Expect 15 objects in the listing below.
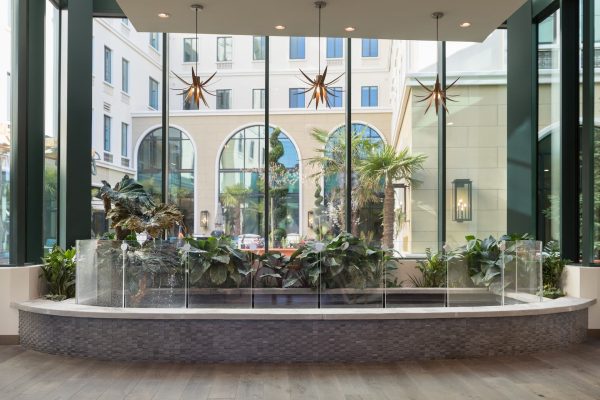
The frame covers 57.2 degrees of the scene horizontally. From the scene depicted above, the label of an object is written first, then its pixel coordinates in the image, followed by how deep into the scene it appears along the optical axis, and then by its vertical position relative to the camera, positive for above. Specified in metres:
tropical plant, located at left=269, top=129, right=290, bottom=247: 7.59 +0.21
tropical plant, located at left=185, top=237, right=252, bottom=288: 5.38 -0.61
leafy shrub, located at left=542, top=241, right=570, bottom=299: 6.41 -0.77
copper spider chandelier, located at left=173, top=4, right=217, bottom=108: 5.94 +1.25
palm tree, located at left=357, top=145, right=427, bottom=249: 7.67 +0.50
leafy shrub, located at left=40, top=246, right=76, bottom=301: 5.89 -0.76
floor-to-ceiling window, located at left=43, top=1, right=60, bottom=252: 6.70 +0.98
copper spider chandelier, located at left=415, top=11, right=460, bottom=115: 5.98 +1.31
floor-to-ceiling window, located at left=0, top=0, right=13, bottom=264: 5.93 +0.95
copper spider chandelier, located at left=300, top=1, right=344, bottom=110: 5.96 +1.27
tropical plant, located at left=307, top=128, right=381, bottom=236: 7.62 +0.54
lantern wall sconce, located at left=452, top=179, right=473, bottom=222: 7.81 +0.07
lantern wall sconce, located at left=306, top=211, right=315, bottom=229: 7.60 -0.20
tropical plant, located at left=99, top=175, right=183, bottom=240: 6.06 -0.09
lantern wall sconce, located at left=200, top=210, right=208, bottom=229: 7.60 -0.21
